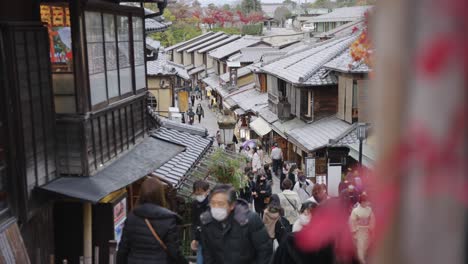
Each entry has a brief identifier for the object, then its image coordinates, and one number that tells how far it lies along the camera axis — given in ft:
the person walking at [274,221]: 24.04
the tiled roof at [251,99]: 120.47
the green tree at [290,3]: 499.14
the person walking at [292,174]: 60.12
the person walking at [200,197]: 23.66
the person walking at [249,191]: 47.42
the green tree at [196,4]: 355.05
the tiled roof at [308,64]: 80.64
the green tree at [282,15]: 339.57
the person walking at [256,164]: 66.69
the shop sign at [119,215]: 30.70
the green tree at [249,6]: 363.76
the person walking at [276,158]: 80.38
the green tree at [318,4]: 353.45
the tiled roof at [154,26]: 61.05
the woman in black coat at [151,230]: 17.93
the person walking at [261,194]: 45.73
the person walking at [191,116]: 127.44
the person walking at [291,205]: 33.71
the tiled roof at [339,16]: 178.73
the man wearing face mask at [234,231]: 17.85
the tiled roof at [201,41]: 235.89
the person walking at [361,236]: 9.55
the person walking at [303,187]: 43.76
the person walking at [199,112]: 140.36
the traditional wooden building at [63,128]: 22.49
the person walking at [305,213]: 18.80
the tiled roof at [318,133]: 75.53
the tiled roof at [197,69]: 221.70
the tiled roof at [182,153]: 37.92
